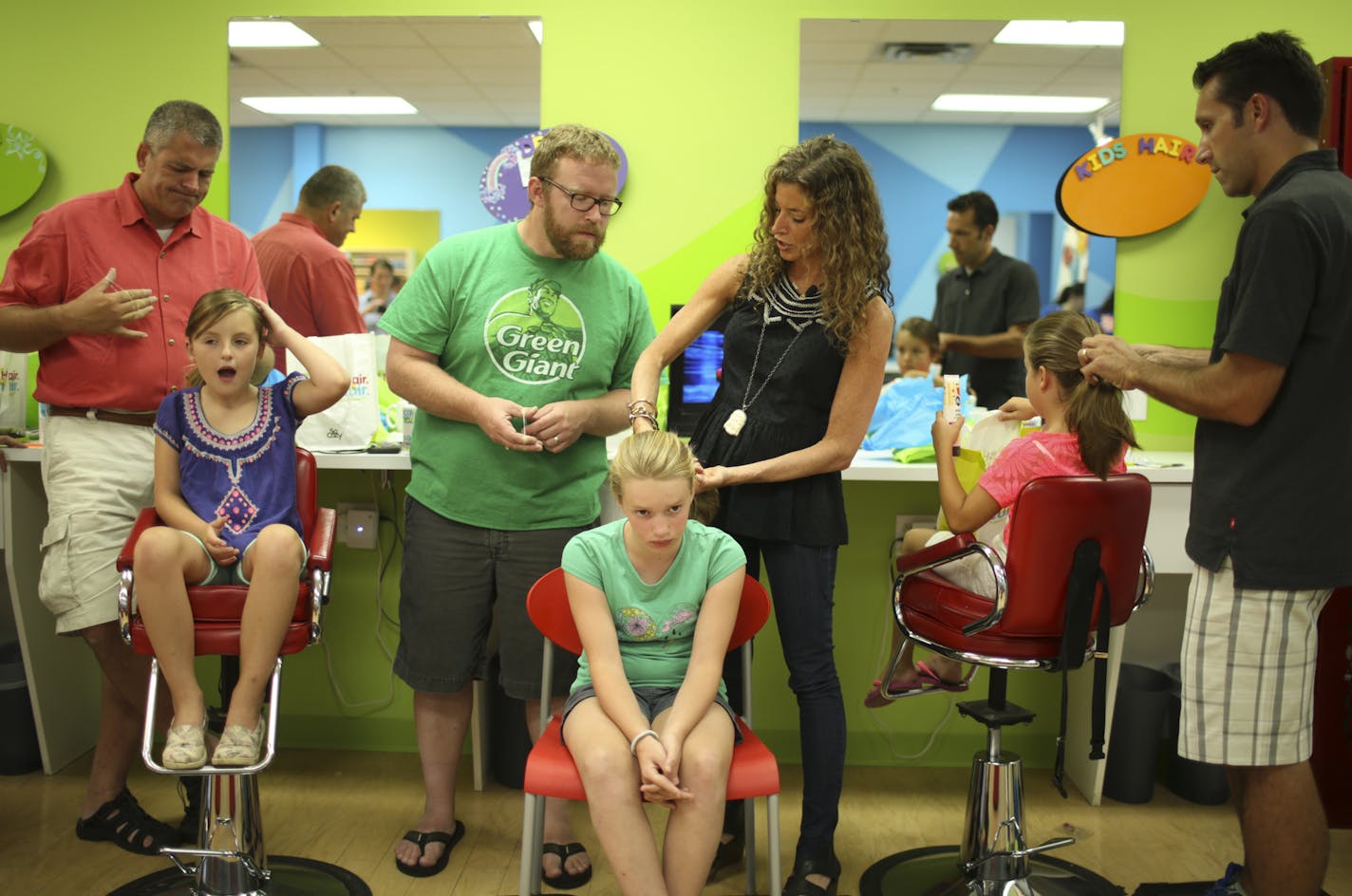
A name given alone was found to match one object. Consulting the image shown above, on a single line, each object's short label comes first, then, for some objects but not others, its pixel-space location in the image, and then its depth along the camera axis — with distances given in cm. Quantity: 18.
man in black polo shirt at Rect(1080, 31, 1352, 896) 196
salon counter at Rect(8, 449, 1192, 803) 335
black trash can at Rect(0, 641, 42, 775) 316
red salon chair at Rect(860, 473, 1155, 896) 211
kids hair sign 339
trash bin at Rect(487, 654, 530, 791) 313
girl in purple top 218
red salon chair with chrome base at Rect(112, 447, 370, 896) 221
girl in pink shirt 221
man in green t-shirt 245
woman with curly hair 224
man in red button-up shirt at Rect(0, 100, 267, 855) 254
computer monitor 324
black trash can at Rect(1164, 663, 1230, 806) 312
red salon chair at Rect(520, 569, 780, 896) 192
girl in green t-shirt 189
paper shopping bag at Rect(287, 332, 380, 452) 300
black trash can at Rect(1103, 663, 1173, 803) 313
